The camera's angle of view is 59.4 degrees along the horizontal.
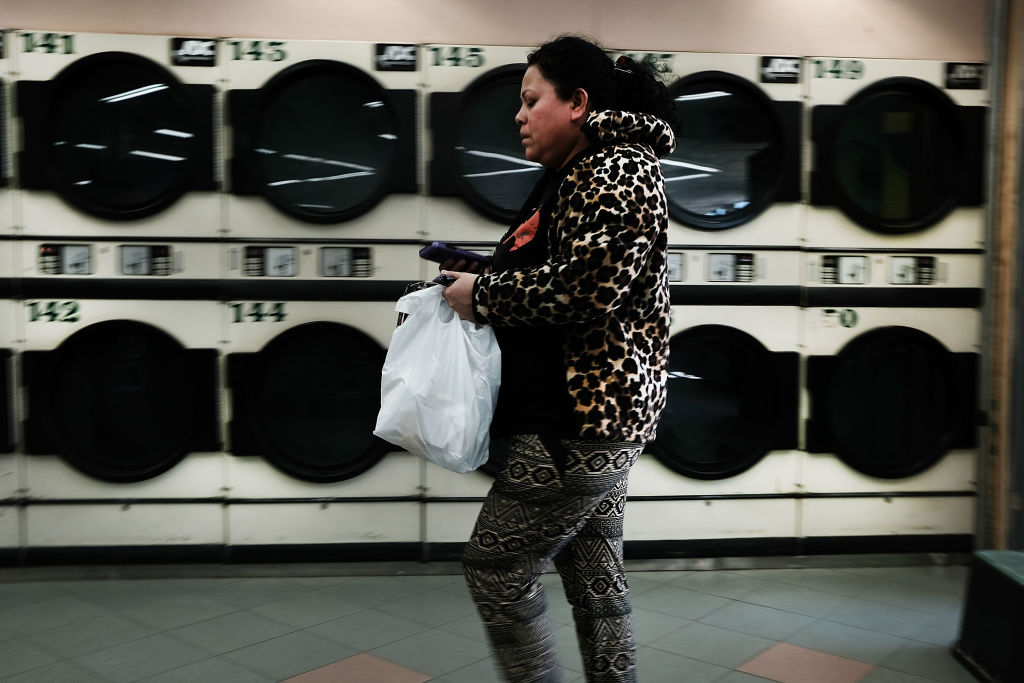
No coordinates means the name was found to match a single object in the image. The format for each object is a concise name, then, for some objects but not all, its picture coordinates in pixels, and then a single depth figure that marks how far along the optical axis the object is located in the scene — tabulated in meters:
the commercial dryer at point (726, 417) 3.41
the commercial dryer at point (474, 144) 3.26
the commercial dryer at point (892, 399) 3.49
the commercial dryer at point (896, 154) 3.43
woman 1.48
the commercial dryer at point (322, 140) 3.22
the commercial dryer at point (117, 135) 3.17
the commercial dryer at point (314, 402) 3.27
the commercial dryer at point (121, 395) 3.23
